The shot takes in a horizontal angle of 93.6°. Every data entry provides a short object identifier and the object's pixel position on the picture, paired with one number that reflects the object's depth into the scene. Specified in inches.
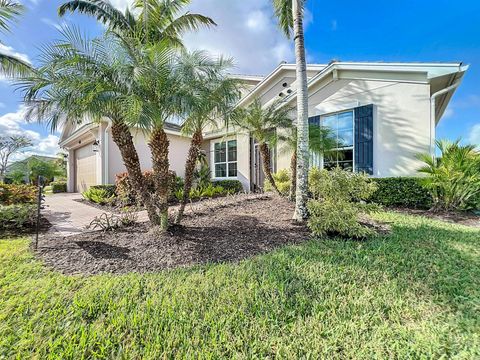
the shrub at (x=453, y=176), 279.1
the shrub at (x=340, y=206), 204.5
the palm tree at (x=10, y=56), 313.5
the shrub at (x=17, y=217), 268.2
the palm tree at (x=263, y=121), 347.9
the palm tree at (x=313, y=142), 343.6
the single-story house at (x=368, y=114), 318.7
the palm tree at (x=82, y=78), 173.6
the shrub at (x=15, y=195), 333.4
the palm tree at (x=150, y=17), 355.9
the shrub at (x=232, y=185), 551.7
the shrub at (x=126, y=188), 409.1
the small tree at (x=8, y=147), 1037.2
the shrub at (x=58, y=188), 813.9
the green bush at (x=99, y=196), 424.8
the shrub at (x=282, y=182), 407.5
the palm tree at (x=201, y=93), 189.8
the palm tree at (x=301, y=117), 250.5
